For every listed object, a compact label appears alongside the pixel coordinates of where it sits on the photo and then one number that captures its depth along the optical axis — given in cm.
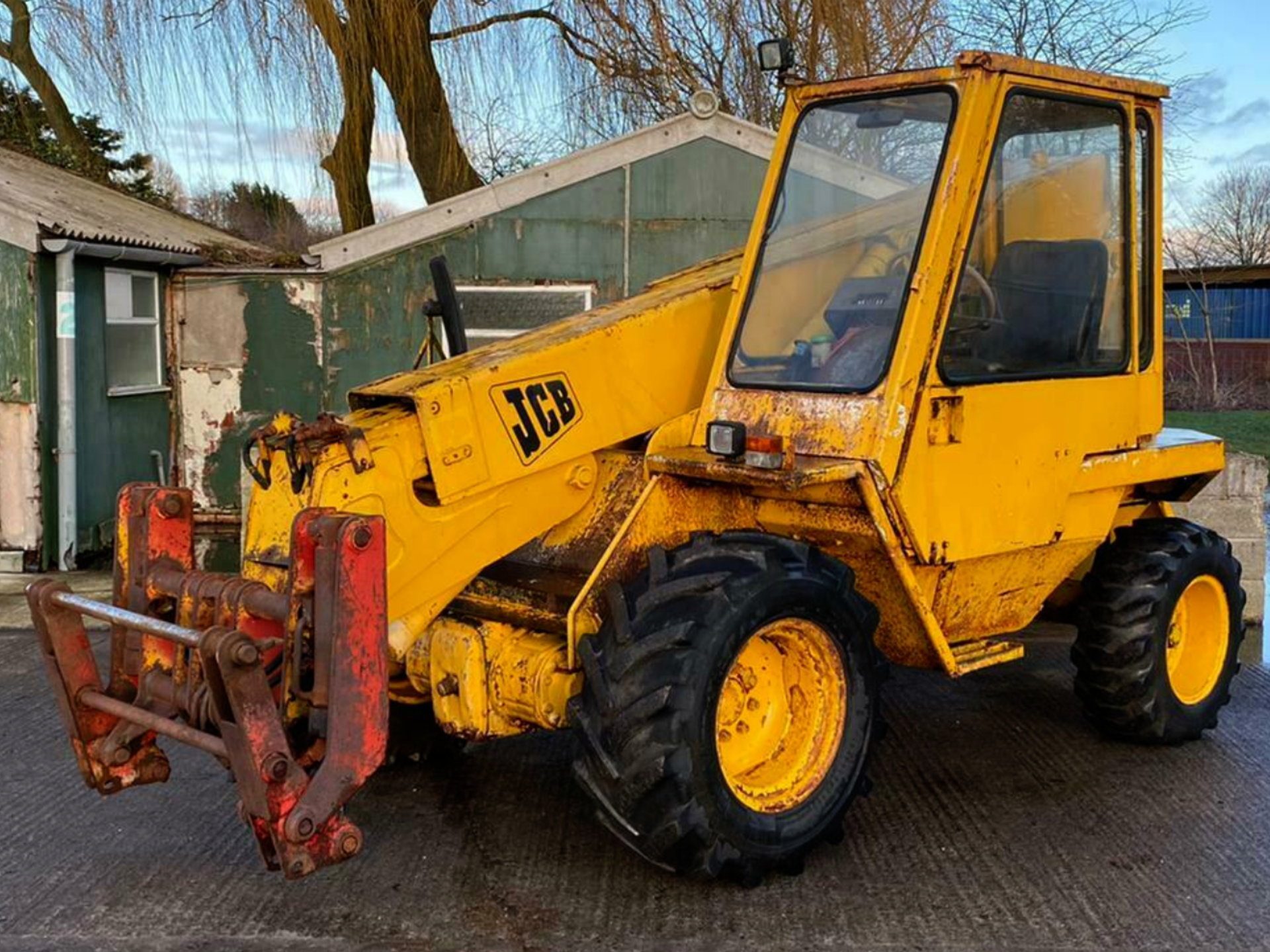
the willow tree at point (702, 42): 1139
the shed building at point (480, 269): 1072
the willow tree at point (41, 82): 1291
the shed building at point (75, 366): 925
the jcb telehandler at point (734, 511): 388
